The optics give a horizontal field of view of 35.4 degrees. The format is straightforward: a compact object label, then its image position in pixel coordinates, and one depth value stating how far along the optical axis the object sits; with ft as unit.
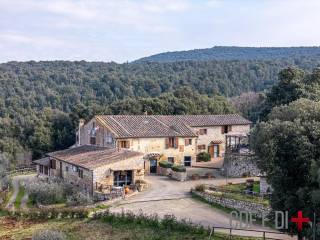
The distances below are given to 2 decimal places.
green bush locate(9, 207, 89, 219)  107.63
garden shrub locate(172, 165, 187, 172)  141.57
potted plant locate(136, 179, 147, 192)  127.62
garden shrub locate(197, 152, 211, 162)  169.07
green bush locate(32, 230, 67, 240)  83.66
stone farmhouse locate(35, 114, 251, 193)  134.31
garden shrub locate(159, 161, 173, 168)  151.33
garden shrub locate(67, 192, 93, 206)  118.52
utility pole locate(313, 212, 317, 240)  66.33
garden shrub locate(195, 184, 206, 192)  119.96
